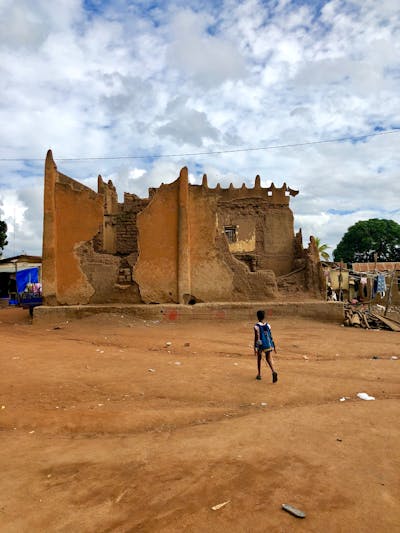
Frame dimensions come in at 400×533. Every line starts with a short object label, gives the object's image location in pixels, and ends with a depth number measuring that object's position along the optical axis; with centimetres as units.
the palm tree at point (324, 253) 3975
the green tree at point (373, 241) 4819
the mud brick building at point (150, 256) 1418
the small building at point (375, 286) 2741
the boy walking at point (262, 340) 666
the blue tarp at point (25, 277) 2417
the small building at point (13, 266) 2620
